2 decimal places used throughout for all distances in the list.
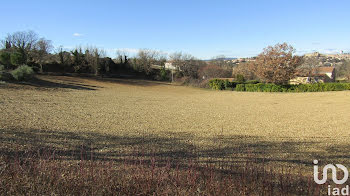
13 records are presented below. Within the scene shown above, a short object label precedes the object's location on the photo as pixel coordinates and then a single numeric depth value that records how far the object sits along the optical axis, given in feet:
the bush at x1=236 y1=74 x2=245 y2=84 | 132.21
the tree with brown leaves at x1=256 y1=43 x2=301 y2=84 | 112.88
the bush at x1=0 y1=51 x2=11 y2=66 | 79.97
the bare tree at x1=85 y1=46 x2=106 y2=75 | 143.23
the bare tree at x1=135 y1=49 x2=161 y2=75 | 168.45
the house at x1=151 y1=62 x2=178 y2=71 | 177.21
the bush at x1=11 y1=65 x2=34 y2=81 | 71.05
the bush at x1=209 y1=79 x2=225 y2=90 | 125.49
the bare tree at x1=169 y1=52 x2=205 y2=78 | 171.83
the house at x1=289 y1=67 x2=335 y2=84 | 151.12
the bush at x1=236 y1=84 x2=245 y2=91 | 118.01
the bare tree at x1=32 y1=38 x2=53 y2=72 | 125.58
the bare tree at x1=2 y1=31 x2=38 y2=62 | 131.39
